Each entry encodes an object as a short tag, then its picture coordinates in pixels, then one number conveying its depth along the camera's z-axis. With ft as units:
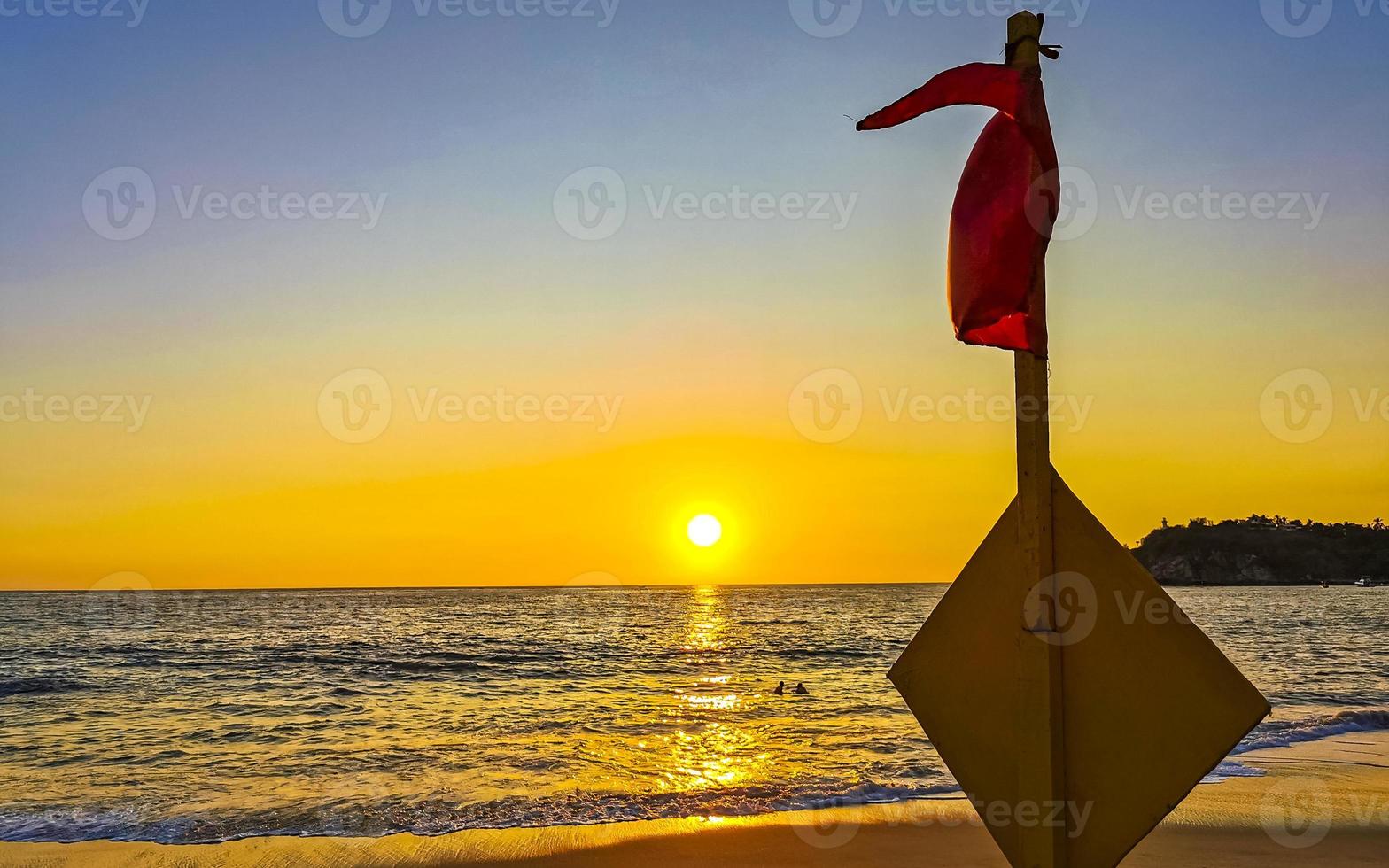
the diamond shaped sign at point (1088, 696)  8.64
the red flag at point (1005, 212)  9.43
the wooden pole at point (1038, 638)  9.07
